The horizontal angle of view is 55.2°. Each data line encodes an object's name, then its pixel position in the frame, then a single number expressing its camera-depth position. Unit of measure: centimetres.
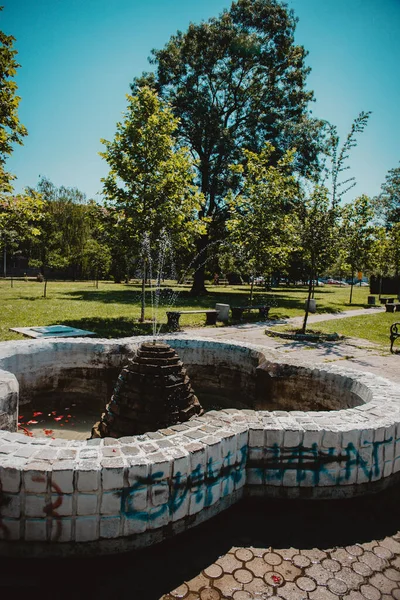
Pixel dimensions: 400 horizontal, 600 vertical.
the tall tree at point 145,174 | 1323
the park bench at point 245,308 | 1704
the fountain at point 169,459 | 233
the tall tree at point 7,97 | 1077
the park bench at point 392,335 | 1139
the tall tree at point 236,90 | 2634
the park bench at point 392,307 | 2263
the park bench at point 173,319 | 1345
